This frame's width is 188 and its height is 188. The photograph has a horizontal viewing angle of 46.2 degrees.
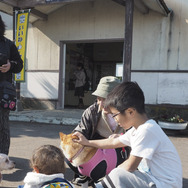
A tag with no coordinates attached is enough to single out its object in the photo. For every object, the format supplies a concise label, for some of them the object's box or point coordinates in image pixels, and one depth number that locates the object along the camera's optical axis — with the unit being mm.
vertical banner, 6617
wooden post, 5797
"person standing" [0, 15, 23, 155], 2598
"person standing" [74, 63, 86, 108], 9164
